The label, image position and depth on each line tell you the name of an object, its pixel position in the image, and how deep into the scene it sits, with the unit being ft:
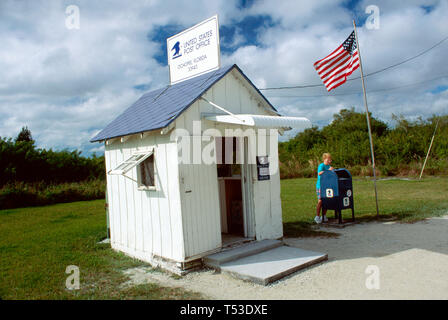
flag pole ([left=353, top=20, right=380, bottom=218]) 31.69
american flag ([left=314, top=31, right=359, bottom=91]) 31.63
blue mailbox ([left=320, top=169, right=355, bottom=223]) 29.16
